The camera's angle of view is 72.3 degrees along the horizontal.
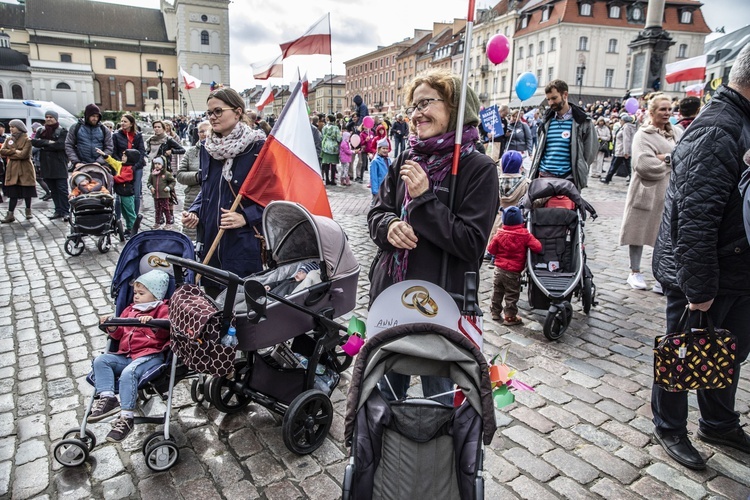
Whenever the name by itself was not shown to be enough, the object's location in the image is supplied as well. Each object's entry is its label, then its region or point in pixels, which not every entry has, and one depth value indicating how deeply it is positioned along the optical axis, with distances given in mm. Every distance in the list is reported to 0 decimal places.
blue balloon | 11336
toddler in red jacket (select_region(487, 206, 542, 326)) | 5102
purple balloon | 17641
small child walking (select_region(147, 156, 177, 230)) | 9117
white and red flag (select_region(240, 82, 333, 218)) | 3678
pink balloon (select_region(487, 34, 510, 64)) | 10289
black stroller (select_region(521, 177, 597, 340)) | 5043
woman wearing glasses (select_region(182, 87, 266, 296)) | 3684
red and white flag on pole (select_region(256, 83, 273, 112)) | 8305
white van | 22250
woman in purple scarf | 2293
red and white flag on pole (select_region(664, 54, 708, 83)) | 14431
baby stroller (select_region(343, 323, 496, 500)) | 1996
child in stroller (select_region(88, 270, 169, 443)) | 2904
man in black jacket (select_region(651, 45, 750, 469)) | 2598
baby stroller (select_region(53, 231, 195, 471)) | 2881
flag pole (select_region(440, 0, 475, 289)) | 2262
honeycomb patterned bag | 2691
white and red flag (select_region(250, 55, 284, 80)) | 6973
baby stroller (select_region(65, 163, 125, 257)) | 7609
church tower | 77812
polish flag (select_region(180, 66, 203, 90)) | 14858
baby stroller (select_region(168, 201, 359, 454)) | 2770
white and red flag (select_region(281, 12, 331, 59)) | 5152
